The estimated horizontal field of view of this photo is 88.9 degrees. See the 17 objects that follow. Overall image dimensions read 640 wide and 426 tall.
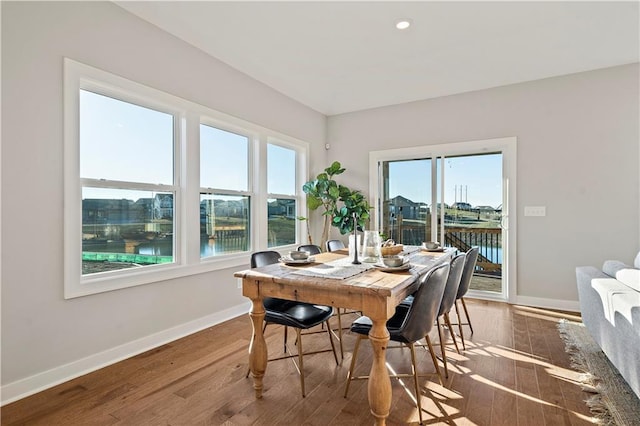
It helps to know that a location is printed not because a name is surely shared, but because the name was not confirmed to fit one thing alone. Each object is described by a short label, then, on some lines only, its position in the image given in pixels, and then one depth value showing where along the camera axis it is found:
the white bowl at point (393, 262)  2.12
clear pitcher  2.36
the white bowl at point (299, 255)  2.41
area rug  1.84
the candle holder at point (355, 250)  2.37
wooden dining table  1.67
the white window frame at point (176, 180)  2.35
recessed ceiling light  2.87
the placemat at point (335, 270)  1.95
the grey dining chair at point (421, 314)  1.81
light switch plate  4.06
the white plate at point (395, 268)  2.09
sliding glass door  4.41
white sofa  1.78
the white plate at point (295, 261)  2.34
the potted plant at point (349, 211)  4.89
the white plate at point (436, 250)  3.13
